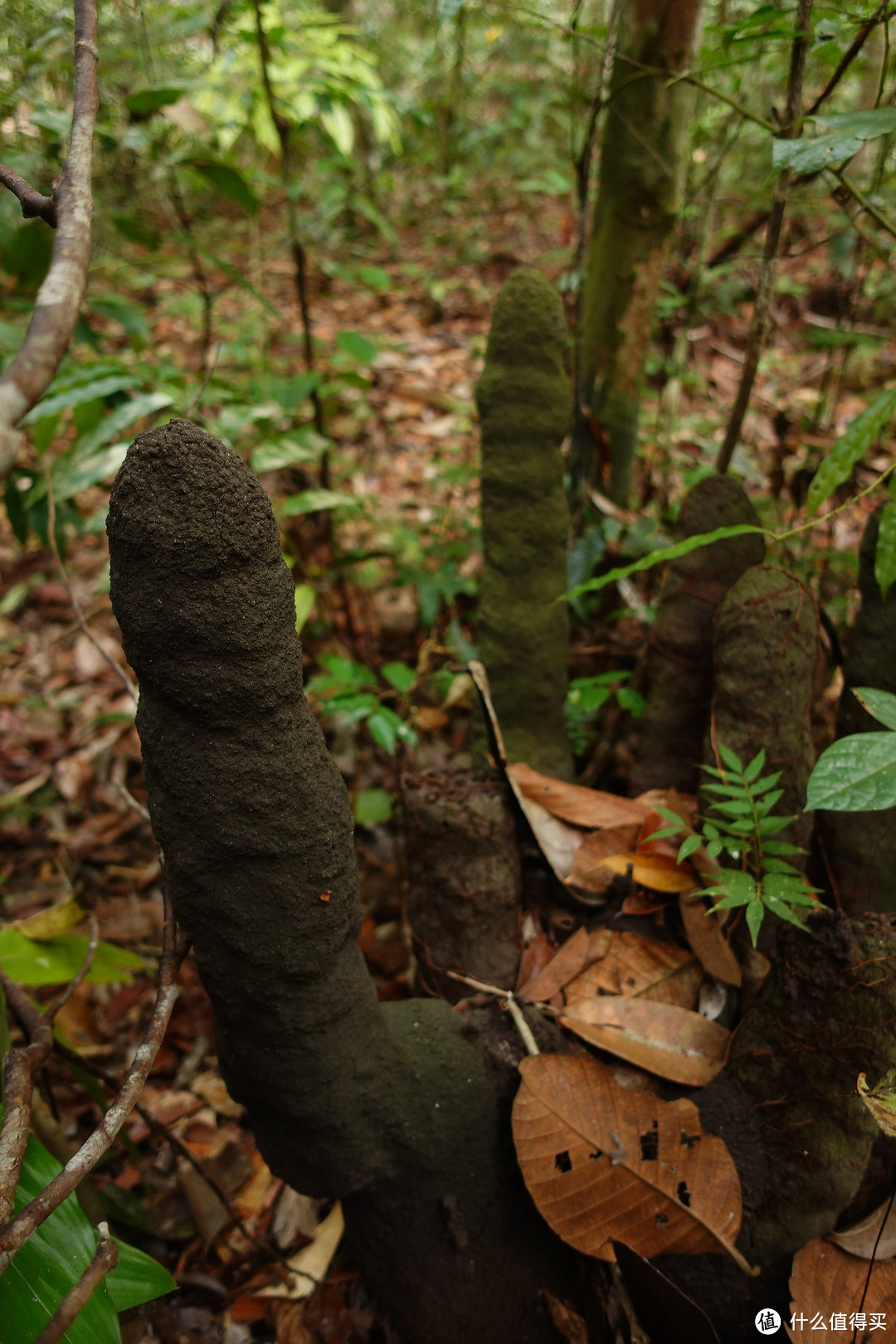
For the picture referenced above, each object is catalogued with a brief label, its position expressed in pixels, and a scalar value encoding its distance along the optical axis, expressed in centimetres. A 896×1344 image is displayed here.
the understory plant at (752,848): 59
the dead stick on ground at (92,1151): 46
